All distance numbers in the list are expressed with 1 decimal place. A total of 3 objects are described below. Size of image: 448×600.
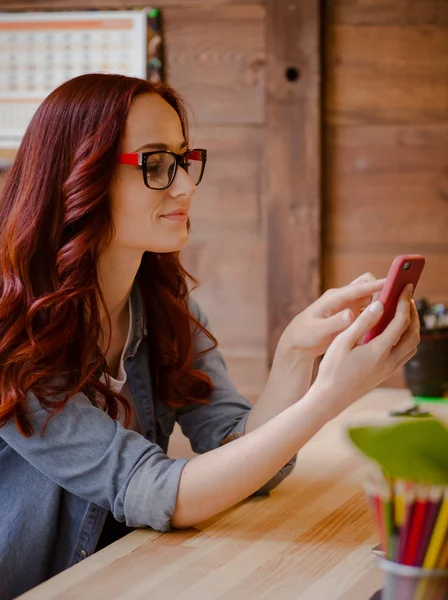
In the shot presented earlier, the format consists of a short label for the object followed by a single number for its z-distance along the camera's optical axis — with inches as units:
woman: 50.6
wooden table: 43.1
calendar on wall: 137.2
